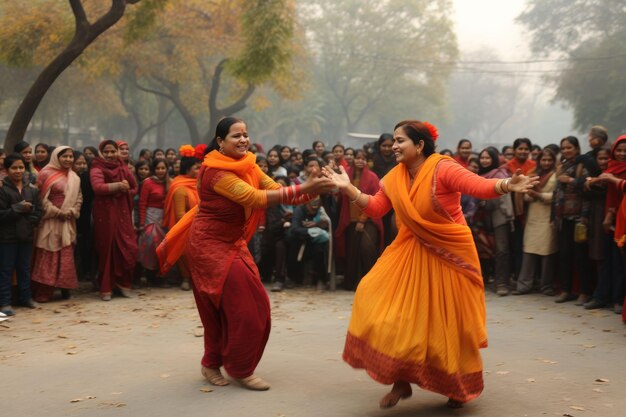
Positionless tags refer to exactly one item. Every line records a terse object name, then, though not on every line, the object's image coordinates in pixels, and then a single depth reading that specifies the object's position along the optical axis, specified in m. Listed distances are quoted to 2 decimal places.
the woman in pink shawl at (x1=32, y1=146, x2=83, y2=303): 9.40
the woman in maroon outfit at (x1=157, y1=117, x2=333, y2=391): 5.54
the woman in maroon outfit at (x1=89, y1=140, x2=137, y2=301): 9.80
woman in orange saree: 4.88
